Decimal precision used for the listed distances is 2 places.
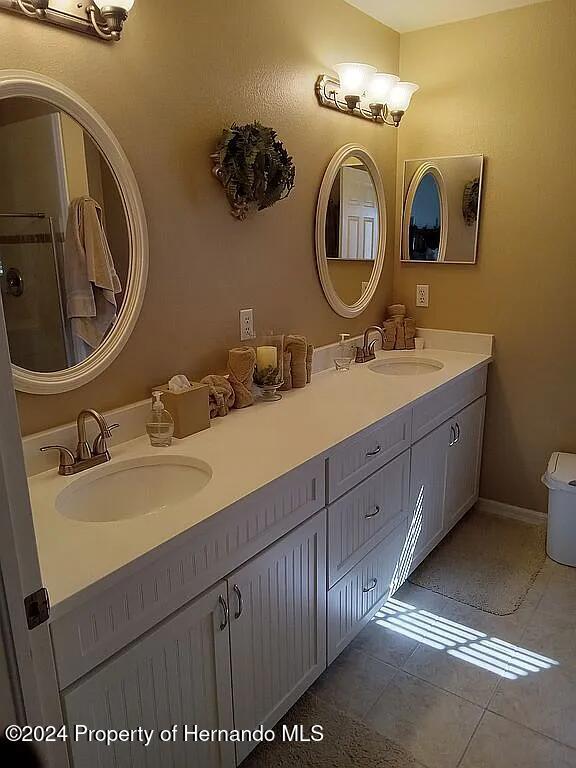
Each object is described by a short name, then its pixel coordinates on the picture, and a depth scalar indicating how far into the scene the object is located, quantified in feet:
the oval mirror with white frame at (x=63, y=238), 4.62
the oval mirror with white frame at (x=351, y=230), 8.21
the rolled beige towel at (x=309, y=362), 7.63
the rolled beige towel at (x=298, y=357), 7.40
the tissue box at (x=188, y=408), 5.67
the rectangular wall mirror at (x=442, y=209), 9.09
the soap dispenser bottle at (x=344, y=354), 8.58
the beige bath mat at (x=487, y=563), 7.74
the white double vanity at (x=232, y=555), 3.71
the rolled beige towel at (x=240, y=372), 6.60
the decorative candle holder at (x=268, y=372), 6.88
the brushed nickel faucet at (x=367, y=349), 9.05
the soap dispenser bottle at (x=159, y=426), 5.54
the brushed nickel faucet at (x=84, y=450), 4.94
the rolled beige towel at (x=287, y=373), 7.37
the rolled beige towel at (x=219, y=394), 6.25
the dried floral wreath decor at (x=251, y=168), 6.18
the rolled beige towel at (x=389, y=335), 9.74
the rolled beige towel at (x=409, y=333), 9.84
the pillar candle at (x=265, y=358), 6.89
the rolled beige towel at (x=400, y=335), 9.77
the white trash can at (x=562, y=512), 8.14
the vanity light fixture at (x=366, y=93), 7.80
